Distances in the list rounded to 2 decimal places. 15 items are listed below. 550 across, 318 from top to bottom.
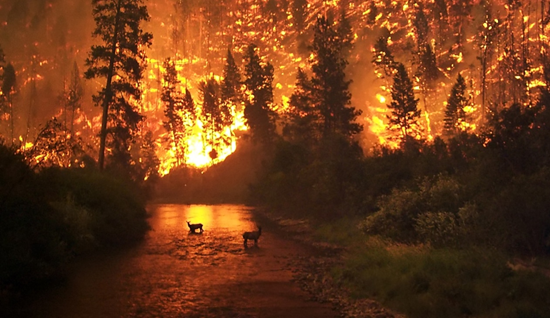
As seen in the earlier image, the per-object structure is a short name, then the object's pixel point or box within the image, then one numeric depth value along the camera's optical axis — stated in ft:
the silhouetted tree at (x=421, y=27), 260.21
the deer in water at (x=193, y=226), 108.27
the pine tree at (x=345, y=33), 257.63
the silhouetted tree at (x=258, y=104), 253.03
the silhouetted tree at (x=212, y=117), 296.51
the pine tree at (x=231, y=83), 289.94
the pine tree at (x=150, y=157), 260.21
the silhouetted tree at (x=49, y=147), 55.98
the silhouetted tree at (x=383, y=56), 227.61
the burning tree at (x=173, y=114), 304.30
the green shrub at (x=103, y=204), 82.79
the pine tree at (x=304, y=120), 190.70
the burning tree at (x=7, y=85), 258.24
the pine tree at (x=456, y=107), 212.84
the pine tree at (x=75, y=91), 281.31
